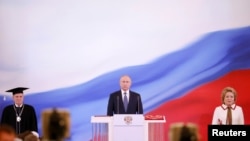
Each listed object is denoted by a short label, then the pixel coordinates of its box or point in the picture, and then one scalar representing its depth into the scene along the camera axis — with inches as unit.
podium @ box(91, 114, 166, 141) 669.9
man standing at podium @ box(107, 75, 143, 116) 772.6
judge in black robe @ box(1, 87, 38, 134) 808.3
